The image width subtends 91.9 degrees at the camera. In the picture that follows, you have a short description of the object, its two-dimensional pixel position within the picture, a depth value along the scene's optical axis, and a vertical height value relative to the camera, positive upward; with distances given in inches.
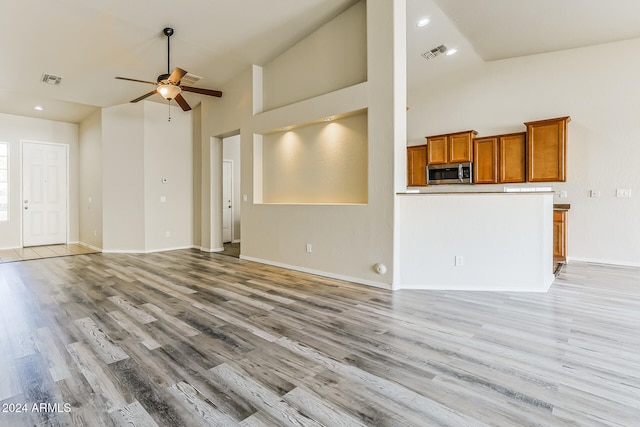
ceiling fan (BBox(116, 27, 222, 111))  159.7 +68.2
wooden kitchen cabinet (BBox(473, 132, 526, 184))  226.5 +38.1
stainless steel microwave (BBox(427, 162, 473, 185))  248.7 +29.7
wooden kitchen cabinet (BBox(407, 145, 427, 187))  272.1 +39.1
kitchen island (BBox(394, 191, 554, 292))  140.6 -15.0
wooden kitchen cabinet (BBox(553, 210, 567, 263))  209.2 -17.8
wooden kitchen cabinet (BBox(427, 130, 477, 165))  244.4 +50.6
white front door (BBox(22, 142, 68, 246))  286.8 +16.9
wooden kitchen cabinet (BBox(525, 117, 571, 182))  207.9 +40.7
